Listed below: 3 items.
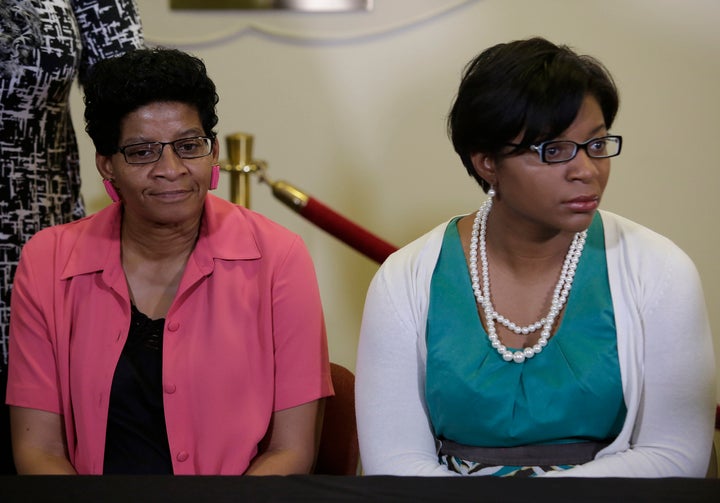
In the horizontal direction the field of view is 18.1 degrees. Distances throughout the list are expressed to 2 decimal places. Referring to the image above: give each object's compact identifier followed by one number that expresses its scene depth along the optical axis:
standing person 3.19
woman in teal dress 2.88
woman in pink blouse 3.03
